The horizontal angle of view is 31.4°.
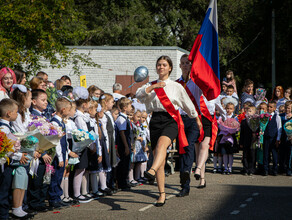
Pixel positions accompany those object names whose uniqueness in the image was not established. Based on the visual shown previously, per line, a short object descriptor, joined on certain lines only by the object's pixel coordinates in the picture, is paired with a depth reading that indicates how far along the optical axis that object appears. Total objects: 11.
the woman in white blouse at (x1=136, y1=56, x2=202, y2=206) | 7.94
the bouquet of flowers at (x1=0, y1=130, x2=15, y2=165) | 6.25
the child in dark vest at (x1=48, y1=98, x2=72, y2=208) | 7.78
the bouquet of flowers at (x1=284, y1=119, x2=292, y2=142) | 13.16
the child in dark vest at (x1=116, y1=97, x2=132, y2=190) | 10.09
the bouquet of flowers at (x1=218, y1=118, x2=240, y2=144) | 13.23
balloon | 14.71
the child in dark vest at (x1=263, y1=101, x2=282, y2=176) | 13.33
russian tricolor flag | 9.70
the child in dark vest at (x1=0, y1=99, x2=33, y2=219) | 6.73
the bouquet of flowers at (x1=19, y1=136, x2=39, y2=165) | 6.82
